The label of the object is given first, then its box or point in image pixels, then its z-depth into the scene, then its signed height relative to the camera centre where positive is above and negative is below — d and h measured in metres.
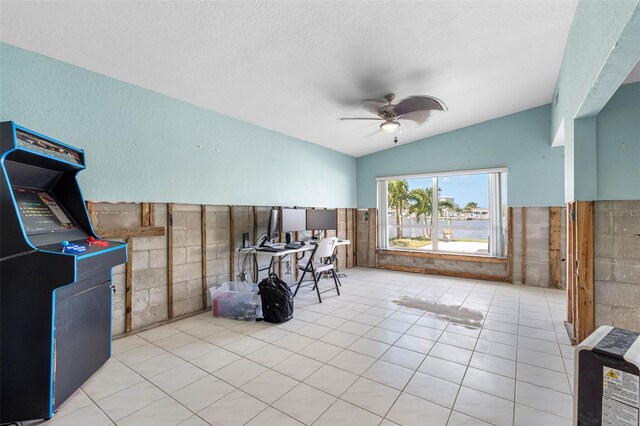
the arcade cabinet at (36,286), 1.60 -0.42
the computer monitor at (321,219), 4.81 -0.10
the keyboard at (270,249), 3.76 -0.47
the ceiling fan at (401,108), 2.90 +1.15
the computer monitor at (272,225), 4.01 -0.16
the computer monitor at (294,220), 4.23 -0.09
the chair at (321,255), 4.09 -0.60
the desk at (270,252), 3.69 -0.50
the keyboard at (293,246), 4.04 -0.46
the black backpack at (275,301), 3.23 -1.00
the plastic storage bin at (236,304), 3.41 -1.09
